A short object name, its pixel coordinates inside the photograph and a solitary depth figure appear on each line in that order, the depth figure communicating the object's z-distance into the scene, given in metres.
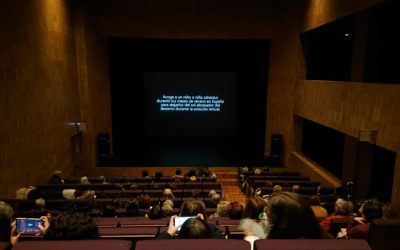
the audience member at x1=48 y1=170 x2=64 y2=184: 9.81
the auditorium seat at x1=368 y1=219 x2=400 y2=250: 3.28
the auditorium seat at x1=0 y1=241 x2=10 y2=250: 1.88
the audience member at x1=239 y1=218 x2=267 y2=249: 2.47
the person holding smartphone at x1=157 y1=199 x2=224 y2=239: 2.12
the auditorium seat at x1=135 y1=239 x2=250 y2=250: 1.87
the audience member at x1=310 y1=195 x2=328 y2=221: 5.57
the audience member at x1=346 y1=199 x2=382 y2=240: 3.86
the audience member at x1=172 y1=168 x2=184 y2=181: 10.18
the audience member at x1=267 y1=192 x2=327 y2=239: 1.85
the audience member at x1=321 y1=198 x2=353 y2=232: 5.12
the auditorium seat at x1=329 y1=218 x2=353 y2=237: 4.45
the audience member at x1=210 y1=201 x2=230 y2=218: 5.74
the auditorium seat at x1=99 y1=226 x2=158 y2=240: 3.49
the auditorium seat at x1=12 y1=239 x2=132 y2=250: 1.89
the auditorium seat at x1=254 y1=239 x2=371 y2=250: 1.85
